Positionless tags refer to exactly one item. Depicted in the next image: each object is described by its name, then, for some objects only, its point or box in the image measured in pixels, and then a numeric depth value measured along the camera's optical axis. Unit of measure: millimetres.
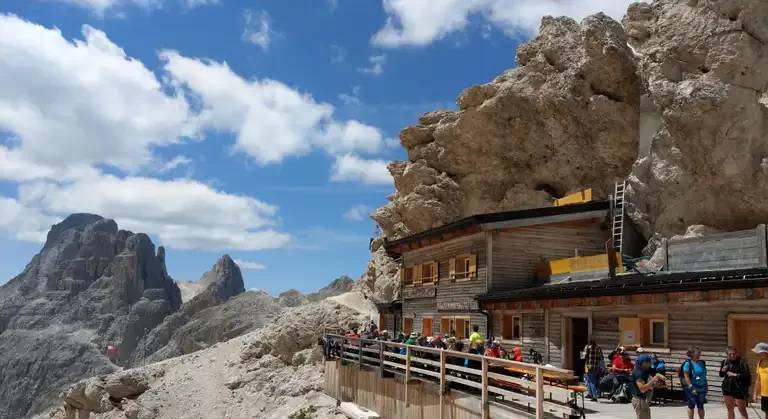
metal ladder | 30800
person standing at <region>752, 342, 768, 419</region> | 11250
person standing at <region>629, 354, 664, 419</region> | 11820
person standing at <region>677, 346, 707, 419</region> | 12484
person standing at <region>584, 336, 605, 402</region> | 17109
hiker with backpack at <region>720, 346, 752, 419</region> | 11883
